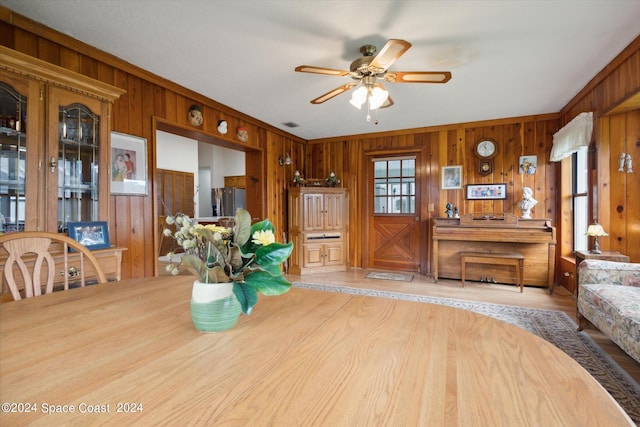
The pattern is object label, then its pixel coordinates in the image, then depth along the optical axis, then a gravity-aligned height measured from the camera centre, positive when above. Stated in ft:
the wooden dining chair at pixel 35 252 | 3.94 -0.59
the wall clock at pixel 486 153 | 14.20 +2.84
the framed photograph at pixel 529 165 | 13.50 +2.17
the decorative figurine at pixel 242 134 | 13.06 +3.51
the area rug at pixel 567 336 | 5.37 -3.20
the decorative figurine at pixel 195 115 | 10.58 +3.50
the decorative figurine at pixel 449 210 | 14.43 +0.11
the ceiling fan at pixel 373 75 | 7.00 +3.51
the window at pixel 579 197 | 11.41 +0.60
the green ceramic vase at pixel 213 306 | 2.57 -0.81
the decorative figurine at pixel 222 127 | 11.94 +3.50
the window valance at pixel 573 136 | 9.84 +2.72
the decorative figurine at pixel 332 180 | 16.51 +1.82
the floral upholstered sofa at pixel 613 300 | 5.55 -1.90
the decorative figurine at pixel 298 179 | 16.03 +1.81
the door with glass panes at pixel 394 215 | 16.05 -0.14
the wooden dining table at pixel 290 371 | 1.58 -1.07
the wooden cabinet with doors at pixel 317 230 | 15.65 -0.92
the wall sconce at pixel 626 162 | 8.77 +1.48
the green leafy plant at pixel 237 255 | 2.58 -0.38
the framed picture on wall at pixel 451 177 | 14.84 +1.77
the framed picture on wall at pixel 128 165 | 8.38 +1.43
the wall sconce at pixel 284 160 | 16.05 +2.86
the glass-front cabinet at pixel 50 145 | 5.91 +1.49
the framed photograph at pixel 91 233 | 6.72 -0.46
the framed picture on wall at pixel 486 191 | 14.08 +1.00
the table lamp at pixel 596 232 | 8.69 -0.60
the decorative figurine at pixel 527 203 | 13.07 +0.41
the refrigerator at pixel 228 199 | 24.75 +1.13
